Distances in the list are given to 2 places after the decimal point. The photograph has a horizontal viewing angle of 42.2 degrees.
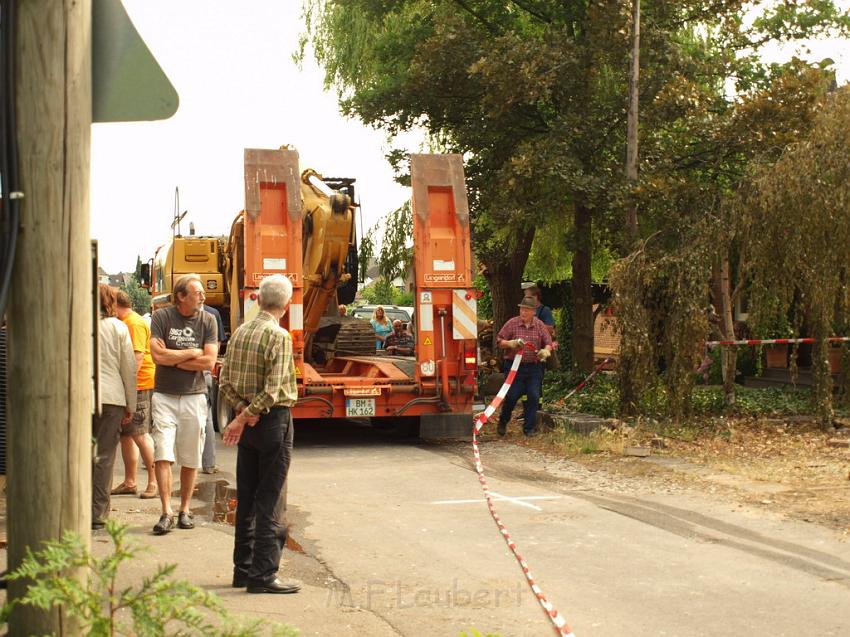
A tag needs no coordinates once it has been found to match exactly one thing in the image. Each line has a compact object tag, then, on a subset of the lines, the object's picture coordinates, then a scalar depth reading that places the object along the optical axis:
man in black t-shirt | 8.16
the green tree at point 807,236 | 13.40
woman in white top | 8.23
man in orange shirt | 9.09
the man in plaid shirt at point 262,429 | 6.25
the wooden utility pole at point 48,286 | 3.54
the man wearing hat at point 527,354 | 14.11
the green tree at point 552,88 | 16.84
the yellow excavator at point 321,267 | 14.59
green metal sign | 3.69
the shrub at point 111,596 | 3.34
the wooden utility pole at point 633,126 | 16.12
